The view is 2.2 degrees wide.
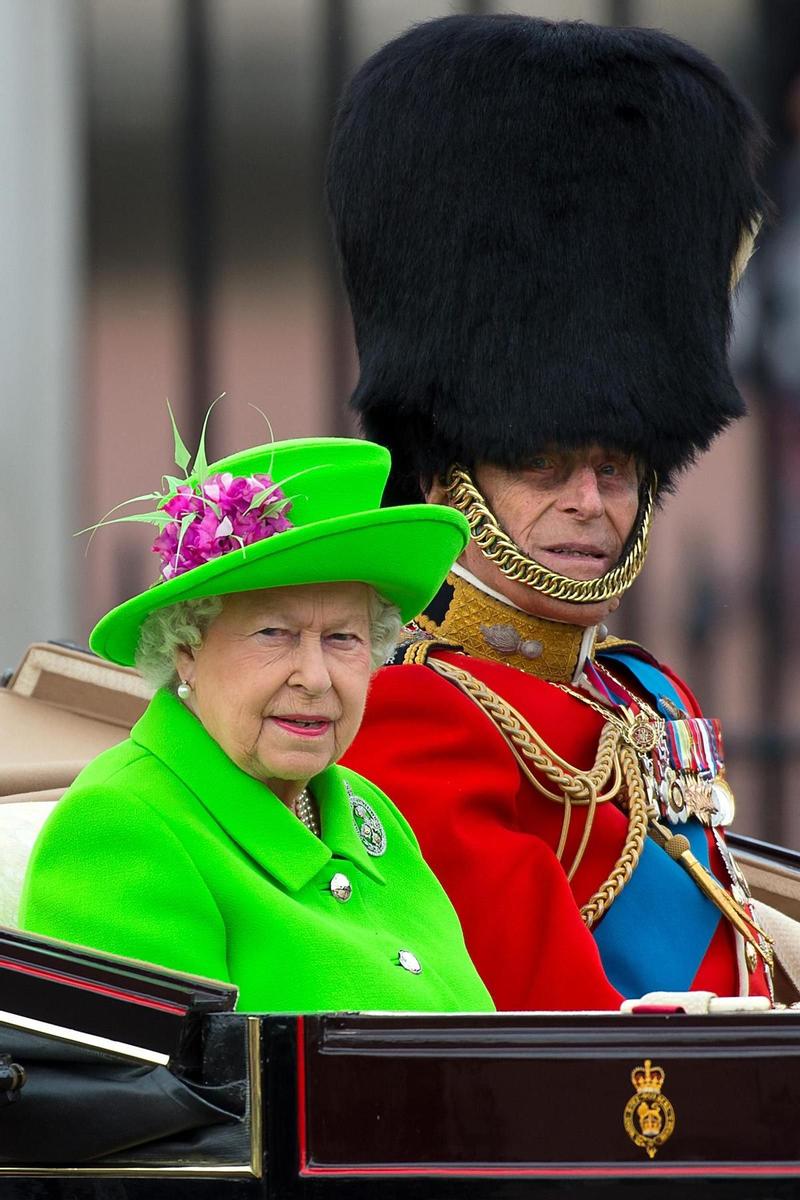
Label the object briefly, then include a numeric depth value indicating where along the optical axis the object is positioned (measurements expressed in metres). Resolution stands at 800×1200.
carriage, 16.74
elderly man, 17.42
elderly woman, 16.84
